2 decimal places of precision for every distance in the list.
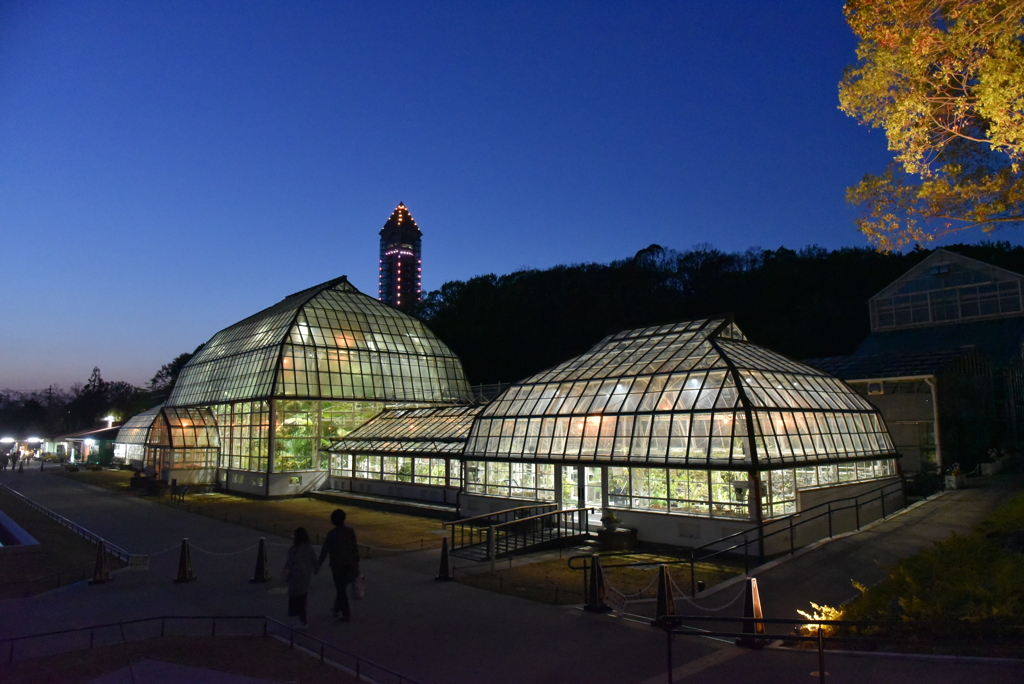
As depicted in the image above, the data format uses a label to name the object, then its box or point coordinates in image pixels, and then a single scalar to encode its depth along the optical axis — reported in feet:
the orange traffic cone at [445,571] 49.60
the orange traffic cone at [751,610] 31.76
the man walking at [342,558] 38.01
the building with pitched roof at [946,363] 100.32
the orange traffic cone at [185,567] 50.08
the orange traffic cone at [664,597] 36.06
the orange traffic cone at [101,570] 49.83
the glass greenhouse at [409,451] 98.12
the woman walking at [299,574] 36.88
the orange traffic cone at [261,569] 49.44
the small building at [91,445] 226.99
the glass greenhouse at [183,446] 131.34
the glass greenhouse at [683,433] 62.44
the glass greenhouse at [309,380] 123.03
